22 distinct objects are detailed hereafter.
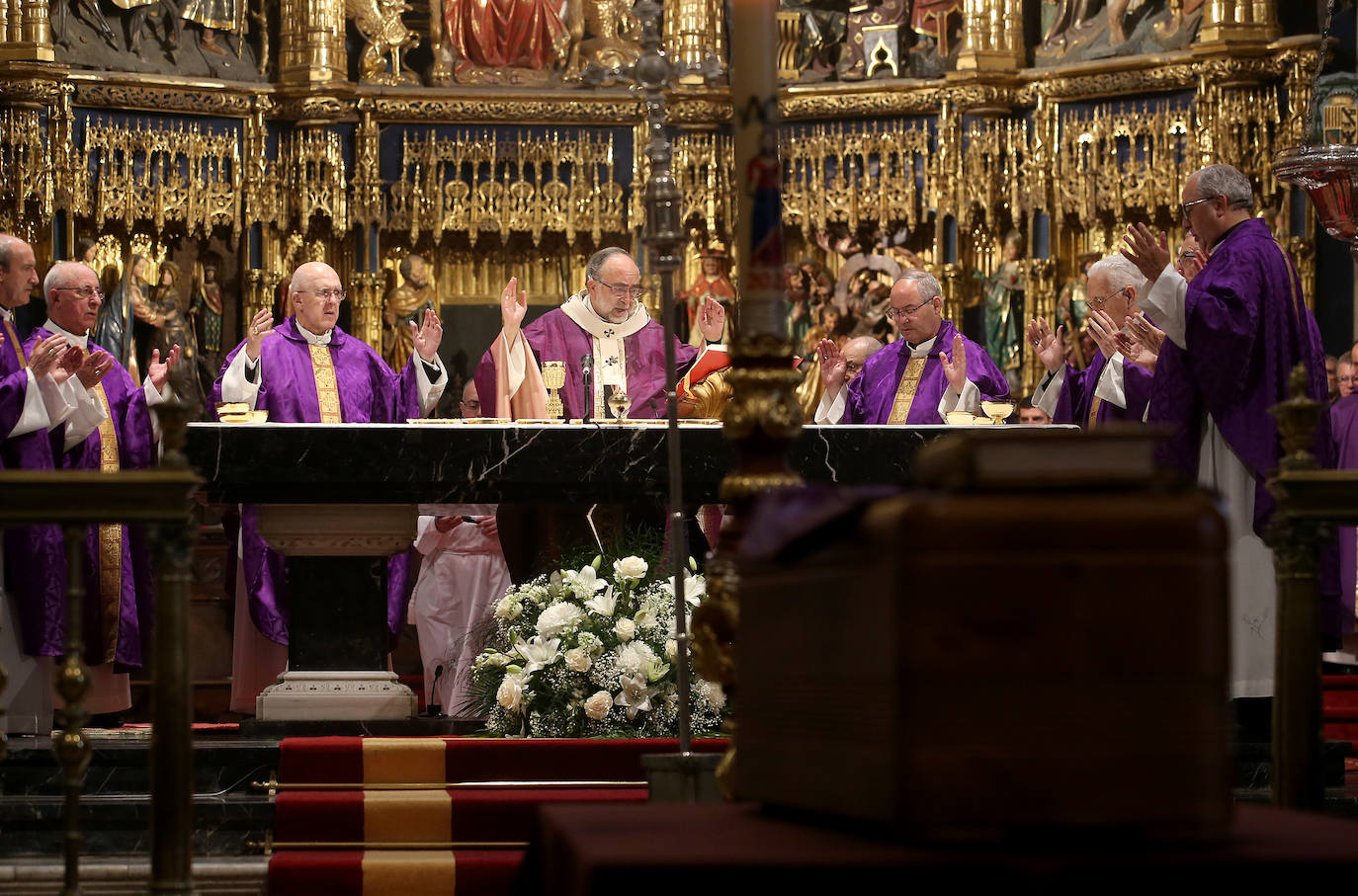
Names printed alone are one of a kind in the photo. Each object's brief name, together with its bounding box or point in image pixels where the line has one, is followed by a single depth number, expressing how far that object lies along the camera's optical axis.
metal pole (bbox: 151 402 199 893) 5.93
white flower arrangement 10.84
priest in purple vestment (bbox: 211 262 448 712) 16.19
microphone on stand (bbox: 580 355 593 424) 13.87
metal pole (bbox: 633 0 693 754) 7.51
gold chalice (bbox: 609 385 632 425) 13.16
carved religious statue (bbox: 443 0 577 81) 23.84
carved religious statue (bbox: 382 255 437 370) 23.02
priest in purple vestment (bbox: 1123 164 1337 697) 12.21
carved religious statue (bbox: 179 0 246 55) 23.23
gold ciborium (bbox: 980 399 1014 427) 14.05
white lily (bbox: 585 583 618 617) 11.09
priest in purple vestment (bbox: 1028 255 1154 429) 14.38
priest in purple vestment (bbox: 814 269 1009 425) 16.28
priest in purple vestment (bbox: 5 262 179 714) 12.66
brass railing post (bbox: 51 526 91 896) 5.96
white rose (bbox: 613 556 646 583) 11.32
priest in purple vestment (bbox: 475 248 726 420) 16.17
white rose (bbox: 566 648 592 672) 10.79
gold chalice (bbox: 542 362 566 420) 14.08
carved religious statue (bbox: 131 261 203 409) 21.69
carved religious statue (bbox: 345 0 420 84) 23.61
